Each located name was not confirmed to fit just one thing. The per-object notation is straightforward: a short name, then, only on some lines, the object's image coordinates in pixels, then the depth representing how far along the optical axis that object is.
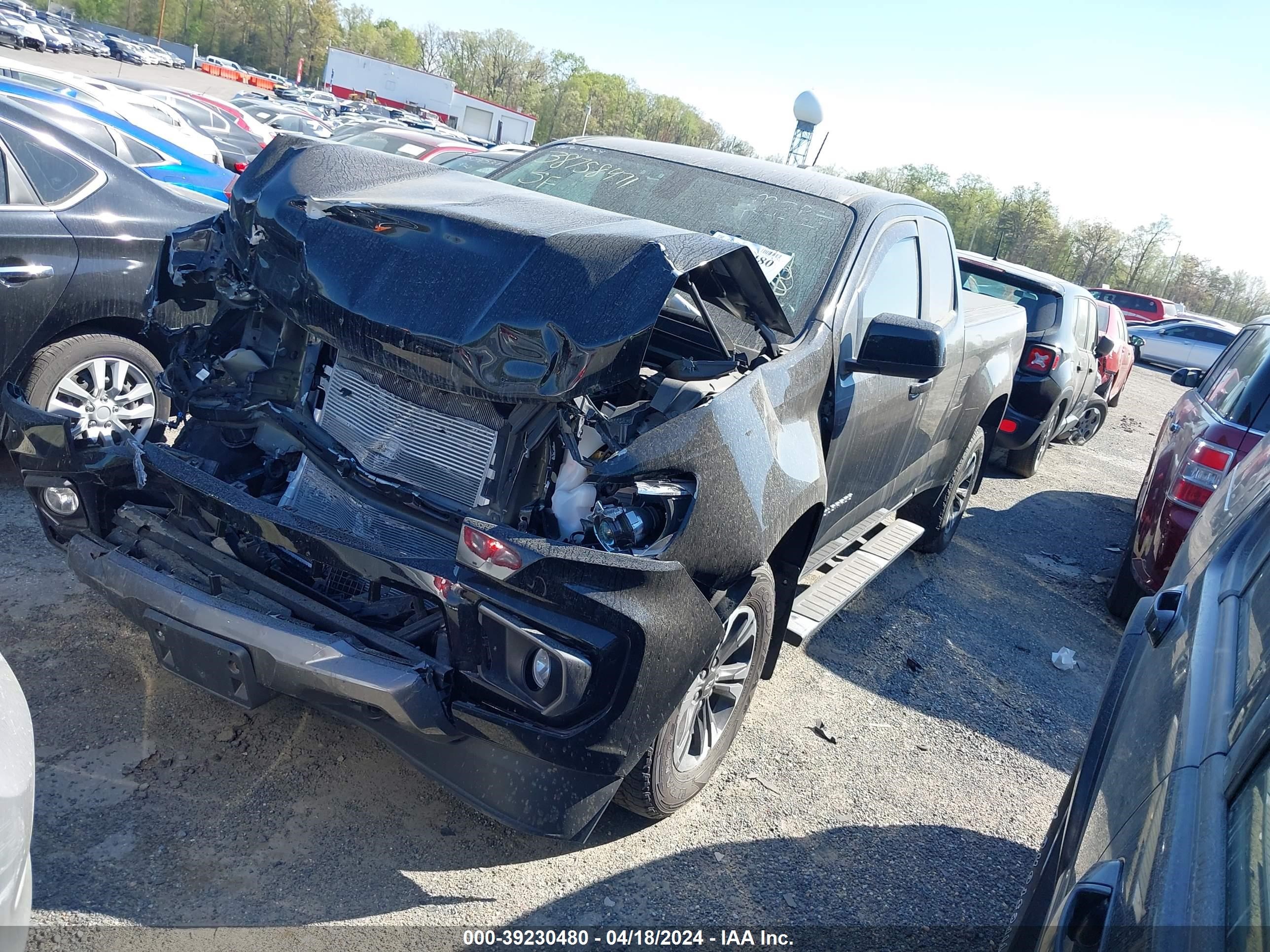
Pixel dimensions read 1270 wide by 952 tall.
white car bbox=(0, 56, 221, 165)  7.32
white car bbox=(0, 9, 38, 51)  45.75
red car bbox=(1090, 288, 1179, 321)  29.62
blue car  5.40
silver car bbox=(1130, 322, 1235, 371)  24.81
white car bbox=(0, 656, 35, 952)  1.78
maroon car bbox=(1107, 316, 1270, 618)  5.11
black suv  8.61
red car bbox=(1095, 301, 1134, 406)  11.20
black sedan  4.40
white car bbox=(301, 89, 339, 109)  44.91
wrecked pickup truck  2.53
